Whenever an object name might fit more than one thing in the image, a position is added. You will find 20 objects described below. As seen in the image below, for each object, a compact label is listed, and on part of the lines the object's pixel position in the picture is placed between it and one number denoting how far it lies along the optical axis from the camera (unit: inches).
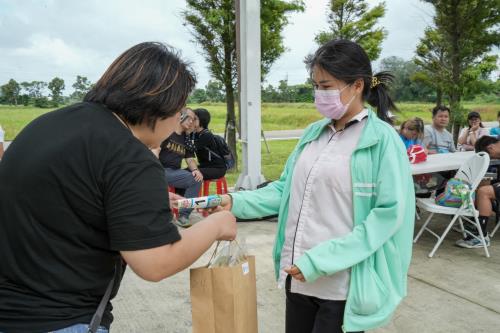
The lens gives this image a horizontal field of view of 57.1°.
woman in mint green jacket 60.4
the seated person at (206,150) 226.8
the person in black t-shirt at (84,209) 39.8
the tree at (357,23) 403.9
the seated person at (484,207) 184.1
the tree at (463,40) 358.0
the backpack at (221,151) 229.5
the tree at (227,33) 293.7
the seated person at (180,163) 213.2
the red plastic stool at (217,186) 235.3
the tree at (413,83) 393.4
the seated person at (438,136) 269.7
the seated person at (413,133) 254.5
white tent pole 225.3
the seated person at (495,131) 288.4
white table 195.0
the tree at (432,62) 384.8
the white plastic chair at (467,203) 172.6
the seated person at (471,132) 303.4
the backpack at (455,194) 173.6
